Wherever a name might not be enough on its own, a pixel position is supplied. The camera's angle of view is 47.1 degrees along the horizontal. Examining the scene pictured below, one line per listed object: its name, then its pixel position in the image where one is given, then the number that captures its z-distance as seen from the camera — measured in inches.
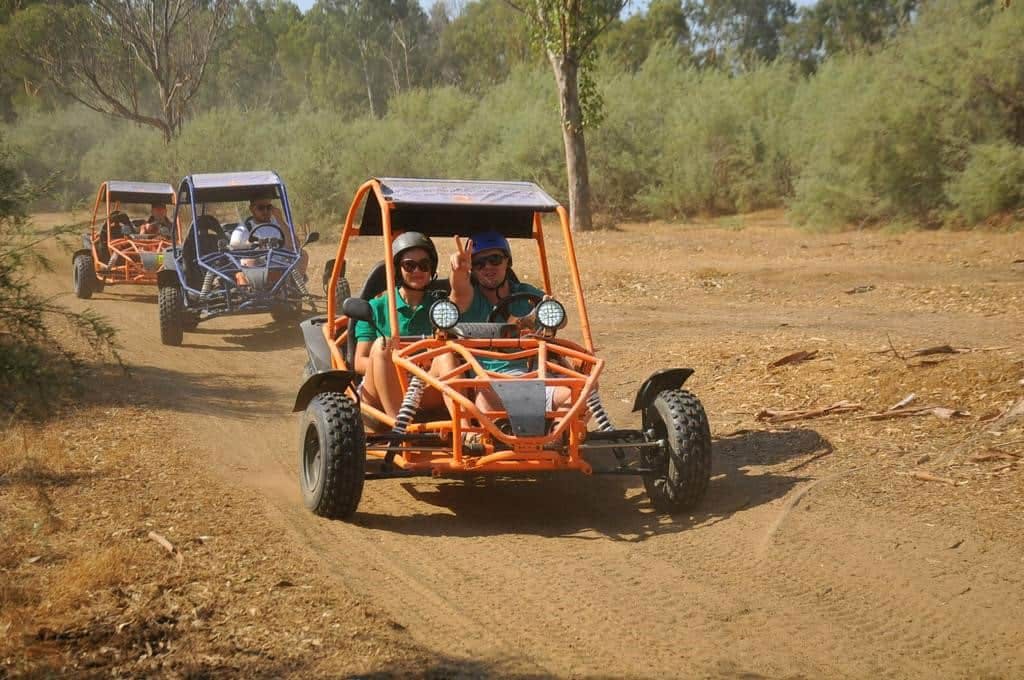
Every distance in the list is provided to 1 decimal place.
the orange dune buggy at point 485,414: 227.8
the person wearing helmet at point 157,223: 695.9
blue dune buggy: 501.0
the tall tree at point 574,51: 840.3
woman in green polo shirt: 274.1
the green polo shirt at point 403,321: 277.0
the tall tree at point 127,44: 1321.4
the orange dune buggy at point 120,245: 658.8
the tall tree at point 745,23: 2453.2
